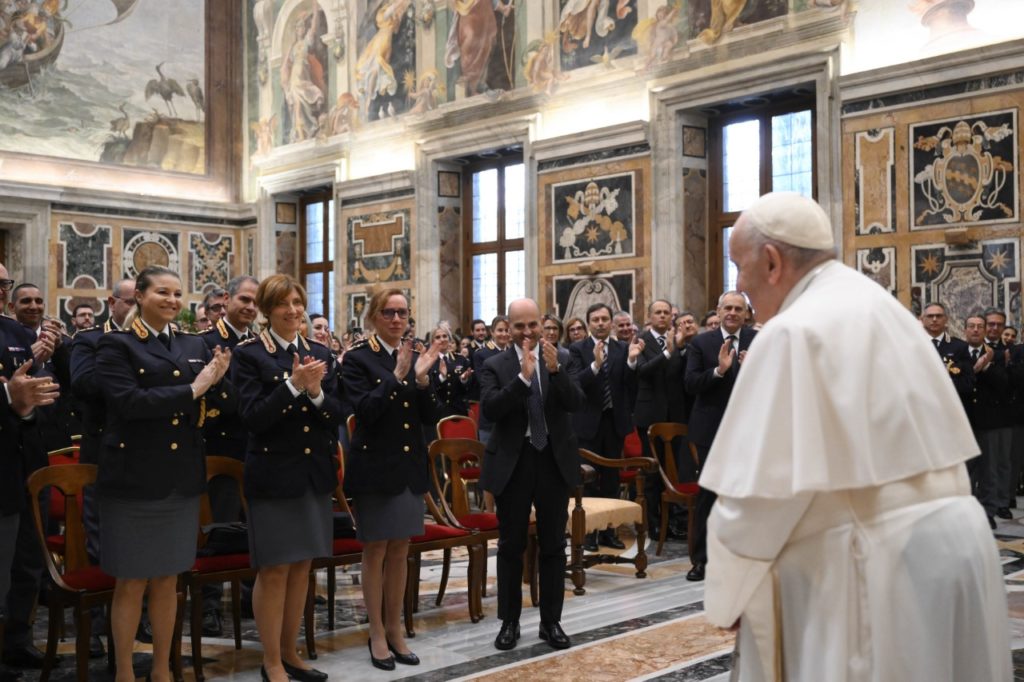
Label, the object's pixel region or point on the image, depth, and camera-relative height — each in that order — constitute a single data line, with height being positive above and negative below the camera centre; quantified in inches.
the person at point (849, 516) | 95.0 -16.1
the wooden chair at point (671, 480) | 320.2 -42.4
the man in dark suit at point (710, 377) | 284.4 -9.7
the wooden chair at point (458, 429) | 310.2 -25.4
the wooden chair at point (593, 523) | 277.9 -49.0
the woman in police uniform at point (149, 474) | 175.0 -21.3
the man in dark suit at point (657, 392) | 355.3 -17.1
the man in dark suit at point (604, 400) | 351.6 -19.5
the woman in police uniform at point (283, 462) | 190.4 -21.2
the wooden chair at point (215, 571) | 203.2 -44.5
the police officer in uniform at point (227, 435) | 247.3 -21.0
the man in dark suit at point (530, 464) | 219.3 -25.2
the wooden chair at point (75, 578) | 184.9 -41.4
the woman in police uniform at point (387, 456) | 210.7 -22.5
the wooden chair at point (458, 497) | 259.1 -38.4
